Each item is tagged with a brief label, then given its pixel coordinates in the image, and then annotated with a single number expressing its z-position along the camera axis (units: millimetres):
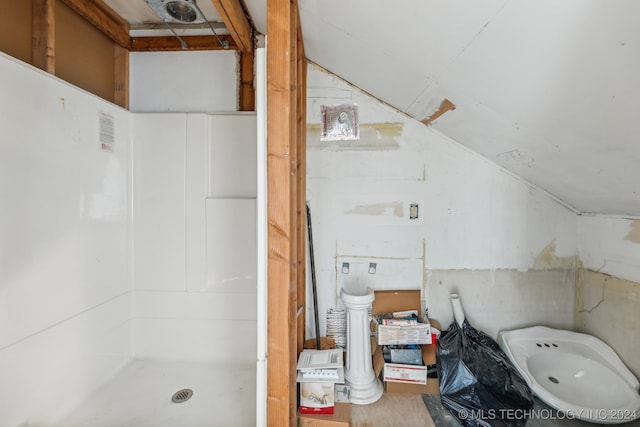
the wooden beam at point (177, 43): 2145
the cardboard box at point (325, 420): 1550
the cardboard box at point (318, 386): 1593
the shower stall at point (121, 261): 1352
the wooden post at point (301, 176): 1837
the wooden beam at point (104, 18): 1747
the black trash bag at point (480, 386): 1564
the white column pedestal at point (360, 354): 1762
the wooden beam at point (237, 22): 1575
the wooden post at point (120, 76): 2123
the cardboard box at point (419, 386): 1827
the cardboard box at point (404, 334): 1862
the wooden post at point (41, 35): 1523
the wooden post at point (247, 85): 2145
